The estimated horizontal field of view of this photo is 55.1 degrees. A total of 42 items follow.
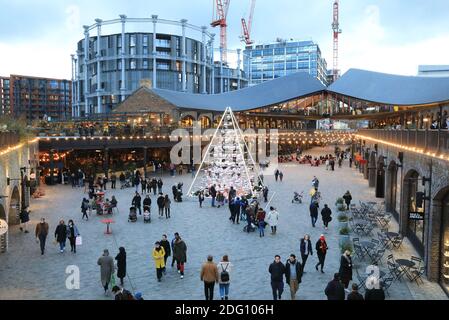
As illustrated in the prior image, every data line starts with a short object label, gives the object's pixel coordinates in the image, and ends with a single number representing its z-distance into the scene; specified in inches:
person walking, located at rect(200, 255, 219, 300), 345.4
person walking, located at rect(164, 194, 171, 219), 694.5
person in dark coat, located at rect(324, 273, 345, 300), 298.1
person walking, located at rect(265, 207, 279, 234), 584.1
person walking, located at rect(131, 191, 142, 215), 704.4
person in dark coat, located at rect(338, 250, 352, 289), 375.2
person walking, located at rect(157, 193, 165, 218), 691.4
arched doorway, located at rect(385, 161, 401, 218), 727.7
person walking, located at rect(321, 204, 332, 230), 611.8
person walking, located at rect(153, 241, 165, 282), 399.2
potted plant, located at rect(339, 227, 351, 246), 470.9
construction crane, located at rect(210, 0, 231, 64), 5398.6
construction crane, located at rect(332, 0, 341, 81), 6633.9
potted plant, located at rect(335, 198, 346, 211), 668.1
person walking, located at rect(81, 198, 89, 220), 682.9
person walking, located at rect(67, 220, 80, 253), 495.8
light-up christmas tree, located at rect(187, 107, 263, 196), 816.3
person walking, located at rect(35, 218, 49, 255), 489.7
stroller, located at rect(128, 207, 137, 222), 669.9
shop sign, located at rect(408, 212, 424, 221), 438.0
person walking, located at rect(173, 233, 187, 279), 413.4
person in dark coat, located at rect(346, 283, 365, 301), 277.5
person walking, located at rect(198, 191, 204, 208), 789.7
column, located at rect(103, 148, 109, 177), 1154.3
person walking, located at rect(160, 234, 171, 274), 424.8
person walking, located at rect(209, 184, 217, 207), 784.3
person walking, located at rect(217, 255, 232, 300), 341.7
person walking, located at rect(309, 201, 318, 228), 620.7
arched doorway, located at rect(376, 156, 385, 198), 878.4
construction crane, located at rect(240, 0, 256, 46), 7544.3
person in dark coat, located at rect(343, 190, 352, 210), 748.0
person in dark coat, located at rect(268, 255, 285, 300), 344.8
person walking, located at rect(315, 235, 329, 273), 429.3
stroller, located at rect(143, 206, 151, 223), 657.0
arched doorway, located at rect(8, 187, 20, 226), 634.2
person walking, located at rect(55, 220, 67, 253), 489.4
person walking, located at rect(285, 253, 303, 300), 351.3
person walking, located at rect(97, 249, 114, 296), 370.6
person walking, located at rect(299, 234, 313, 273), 425.2
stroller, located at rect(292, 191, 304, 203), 842.2
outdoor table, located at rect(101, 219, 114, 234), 582.6
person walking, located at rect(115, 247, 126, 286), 386.3
